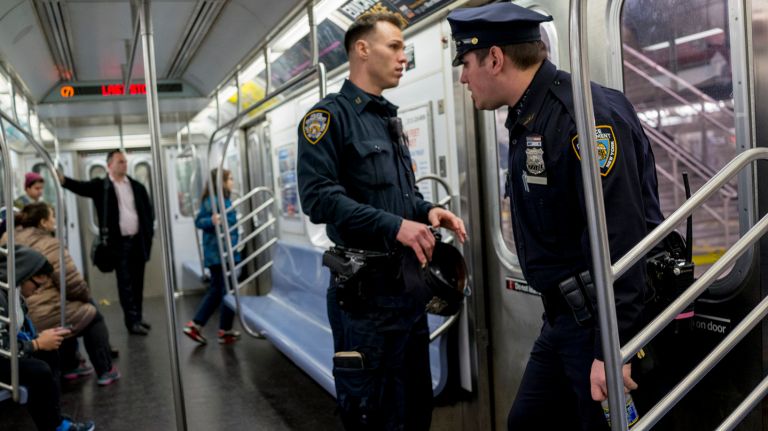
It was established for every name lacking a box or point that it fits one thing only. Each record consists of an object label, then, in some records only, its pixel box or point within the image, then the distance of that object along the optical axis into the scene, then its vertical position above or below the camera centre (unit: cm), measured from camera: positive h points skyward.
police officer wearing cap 170 -9
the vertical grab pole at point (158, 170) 243 +7
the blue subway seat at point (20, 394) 354 -97
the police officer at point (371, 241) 255 -24
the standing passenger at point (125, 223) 688 -30
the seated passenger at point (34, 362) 368 -85
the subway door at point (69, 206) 984 -14
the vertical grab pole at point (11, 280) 336 -39
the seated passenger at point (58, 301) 483 -73
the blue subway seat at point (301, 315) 399 -109
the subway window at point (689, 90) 237 +24
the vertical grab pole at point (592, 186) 150 -6
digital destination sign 693 +102
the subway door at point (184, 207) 1025 -28
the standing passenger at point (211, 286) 637 -93
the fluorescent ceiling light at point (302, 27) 422 +104
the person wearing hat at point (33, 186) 639 +12
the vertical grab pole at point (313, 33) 356 +74
